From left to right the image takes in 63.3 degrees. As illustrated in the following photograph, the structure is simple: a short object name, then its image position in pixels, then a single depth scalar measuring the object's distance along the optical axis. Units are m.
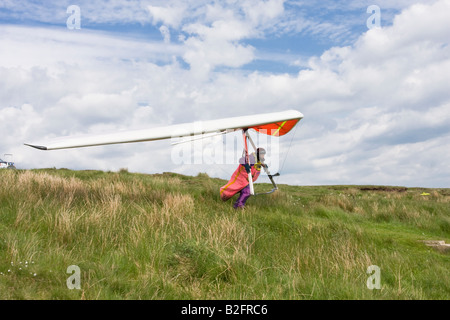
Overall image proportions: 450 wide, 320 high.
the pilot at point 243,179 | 10.16
